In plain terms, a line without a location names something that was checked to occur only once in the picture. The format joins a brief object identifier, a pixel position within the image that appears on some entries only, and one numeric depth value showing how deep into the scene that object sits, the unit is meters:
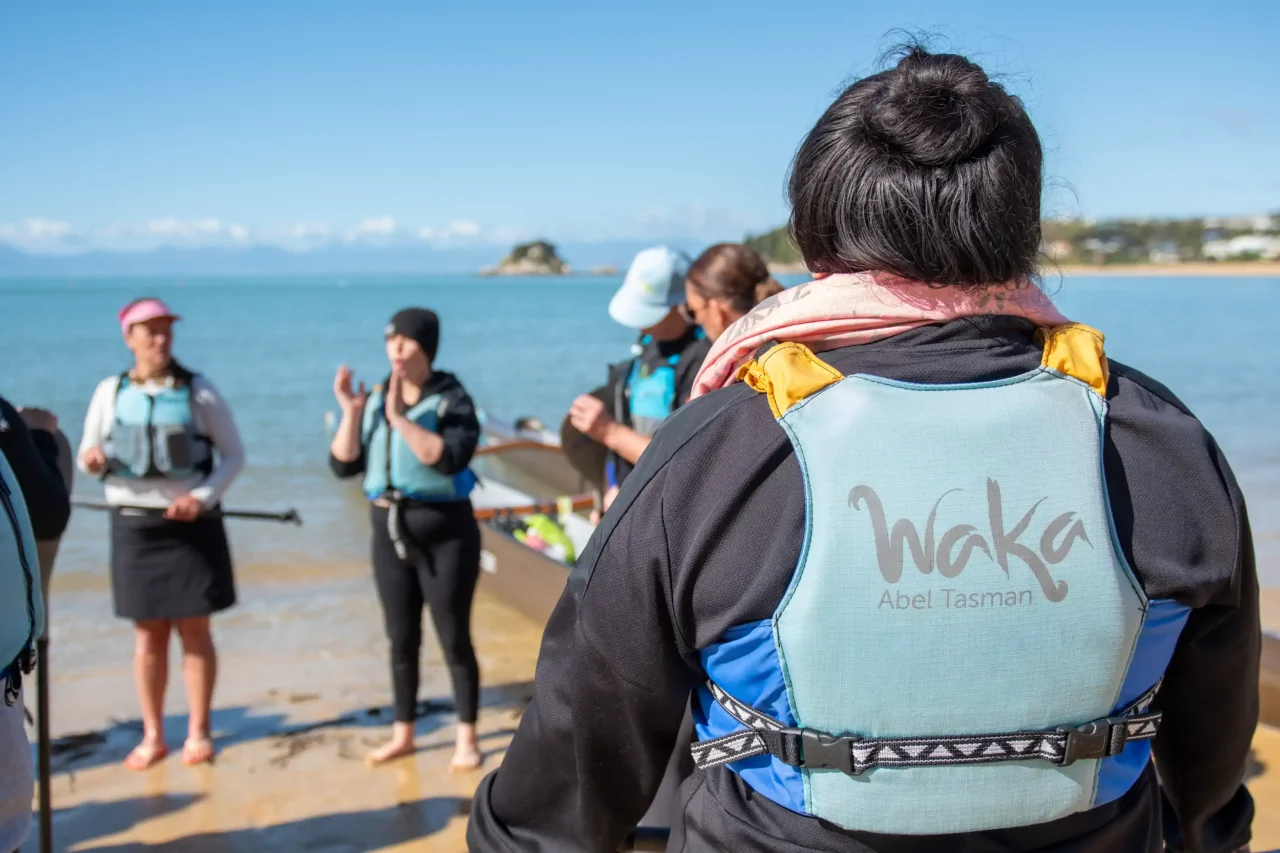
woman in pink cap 4.16
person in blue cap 3.95
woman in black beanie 4.11
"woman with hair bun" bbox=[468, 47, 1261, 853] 1.14
